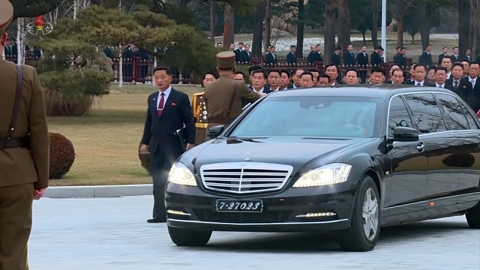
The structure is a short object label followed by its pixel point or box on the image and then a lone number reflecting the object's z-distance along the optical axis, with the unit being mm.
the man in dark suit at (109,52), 46906
